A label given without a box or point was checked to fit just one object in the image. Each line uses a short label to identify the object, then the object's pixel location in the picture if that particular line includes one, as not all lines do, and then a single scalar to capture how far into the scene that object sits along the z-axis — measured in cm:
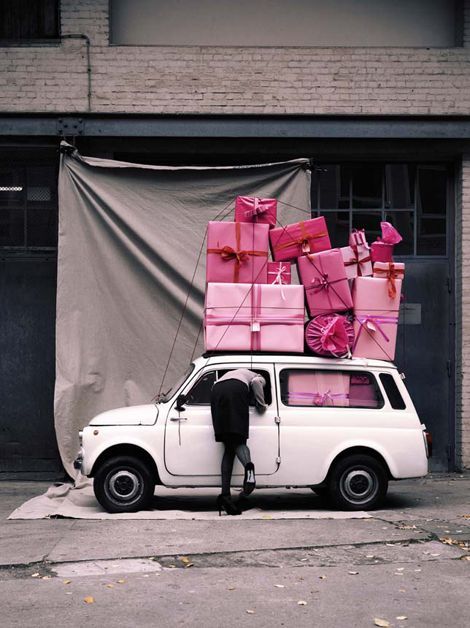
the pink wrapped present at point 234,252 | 1170
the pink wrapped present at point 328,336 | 1150
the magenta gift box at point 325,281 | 1169
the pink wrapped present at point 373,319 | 1184
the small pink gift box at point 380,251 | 1209
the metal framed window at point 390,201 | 1545
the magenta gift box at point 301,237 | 1176
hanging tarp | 1376
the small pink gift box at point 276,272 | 1187
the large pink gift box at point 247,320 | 1157
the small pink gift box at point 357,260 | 1205
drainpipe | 1502
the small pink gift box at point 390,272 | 1195
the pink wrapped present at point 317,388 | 1145
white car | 1116
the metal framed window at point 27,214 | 1531
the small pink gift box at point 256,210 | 1177
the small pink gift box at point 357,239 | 1203
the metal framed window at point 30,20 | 1520
